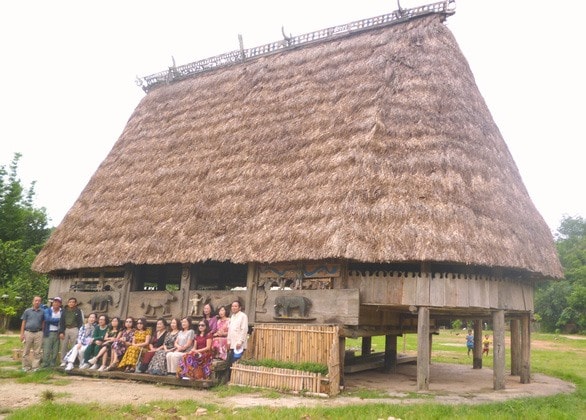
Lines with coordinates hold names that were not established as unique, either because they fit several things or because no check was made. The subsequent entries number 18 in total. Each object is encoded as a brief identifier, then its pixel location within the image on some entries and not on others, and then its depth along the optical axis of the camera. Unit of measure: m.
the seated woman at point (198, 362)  11.12
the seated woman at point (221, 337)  11.63
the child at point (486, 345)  22.74
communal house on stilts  11.29
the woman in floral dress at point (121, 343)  12.58
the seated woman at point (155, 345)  12.20
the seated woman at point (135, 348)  12.45
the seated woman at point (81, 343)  12.84
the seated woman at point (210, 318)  12.06
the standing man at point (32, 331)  12.84
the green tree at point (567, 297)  42.42
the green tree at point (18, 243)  26.97
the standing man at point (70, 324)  13.36
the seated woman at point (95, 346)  12.80
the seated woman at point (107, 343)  12.69
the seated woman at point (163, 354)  11.83
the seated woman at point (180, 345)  11.70
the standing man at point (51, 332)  12.99
